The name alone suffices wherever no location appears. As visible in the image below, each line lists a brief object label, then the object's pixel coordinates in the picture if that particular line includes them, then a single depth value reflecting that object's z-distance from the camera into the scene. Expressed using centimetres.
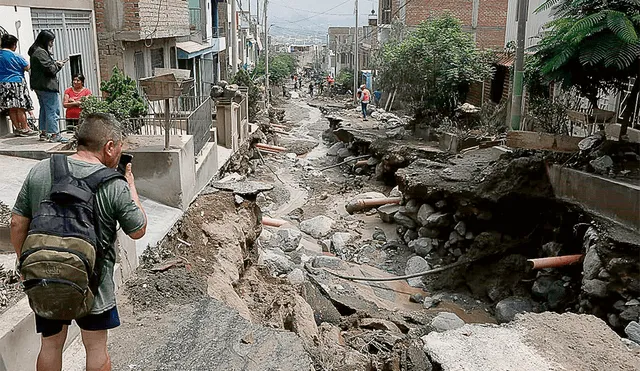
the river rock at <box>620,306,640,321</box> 804
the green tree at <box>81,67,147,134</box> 834
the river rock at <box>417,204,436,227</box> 1307
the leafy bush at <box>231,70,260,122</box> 2271
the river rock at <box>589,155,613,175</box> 974
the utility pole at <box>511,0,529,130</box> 1242
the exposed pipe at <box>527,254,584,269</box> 943
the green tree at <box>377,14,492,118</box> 1769
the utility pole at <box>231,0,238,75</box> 3442
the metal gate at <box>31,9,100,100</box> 1059
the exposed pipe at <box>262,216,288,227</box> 1326
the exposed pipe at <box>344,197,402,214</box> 1559
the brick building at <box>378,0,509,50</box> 3170
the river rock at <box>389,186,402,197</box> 1589
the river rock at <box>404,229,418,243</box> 1361
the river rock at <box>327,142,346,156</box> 2372
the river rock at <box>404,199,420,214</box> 1368
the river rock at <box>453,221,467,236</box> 1239
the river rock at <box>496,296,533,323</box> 980
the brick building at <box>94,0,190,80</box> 1303
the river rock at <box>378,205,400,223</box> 1470
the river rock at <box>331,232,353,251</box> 1316
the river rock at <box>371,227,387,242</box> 1391
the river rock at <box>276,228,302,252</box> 1224
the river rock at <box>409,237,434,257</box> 1276
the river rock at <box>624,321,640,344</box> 704
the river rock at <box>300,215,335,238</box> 1401
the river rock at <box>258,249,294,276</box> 993
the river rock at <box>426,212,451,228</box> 1281
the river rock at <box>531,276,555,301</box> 989
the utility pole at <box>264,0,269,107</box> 3100
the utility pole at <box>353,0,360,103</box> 3606
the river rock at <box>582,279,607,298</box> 853
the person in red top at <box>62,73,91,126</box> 893
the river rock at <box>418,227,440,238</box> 1305
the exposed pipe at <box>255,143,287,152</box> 2061
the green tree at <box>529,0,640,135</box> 883
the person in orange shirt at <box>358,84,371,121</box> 2689
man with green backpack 291
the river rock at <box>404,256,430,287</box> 1174
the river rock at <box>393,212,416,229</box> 1378
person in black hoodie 817
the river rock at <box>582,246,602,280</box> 870
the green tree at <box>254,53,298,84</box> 4447
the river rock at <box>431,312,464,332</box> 862
